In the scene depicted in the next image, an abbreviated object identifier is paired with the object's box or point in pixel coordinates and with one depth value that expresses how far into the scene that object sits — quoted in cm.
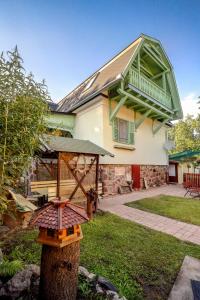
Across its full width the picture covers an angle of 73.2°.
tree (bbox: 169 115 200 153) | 2178
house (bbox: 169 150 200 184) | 1165
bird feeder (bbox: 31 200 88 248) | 142
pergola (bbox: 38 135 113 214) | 419
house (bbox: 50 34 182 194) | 746
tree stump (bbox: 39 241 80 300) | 144
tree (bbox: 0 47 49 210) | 230
